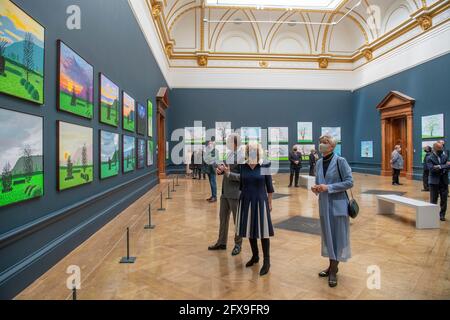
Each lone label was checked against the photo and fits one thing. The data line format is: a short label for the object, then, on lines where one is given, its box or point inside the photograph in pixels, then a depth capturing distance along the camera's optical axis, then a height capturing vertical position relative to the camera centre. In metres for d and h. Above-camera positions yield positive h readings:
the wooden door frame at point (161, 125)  13.28 +1.57
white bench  5.86 -1.15
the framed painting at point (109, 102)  5.83 +1.17
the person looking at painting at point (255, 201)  3.63 -0.55
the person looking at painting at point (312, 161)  14.41 -0.20
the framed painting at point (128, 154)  7.49 +0.09
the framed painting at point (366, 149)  18.81 +0.50
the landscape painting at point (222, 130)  19.72 +1.78
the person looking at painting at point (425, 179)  10.64 -0.82
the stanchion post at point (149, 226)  5.98 -1.39
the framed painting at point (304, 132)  20.20 +1.69
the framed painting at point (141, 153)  9.15 +0.13
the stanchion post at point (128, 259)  4.06 -1.41
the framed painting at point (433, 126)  12.86 +1.35
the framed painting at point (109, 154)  5.82 +0.07
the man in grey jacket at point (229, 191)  4.15 -0.50
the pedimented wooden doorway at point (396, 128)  14.79 +1.60
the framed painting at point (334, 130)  20.50 +1.84
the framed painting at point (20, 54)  2.88 +1.10
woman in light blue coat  3.33 -0.55
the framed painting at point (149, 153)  10.87 +0.16
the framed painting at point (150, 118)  10.99 +1.50
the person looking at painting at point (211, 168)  8.70 -0.35
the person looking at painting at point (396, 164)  12.98 -0.32
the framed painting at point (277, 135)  20.09 +1.47
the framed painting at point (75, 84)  4.11 +1.14
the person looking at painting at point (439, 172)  6.40 -0.33
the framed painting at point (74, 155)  4.10 +0.03
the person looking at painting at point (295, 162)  12.75 -0.22
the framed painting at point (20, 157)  2.88 +0.00
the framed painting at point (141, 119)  9.17 +1.23
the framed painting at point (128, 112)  7.50 +1.21
